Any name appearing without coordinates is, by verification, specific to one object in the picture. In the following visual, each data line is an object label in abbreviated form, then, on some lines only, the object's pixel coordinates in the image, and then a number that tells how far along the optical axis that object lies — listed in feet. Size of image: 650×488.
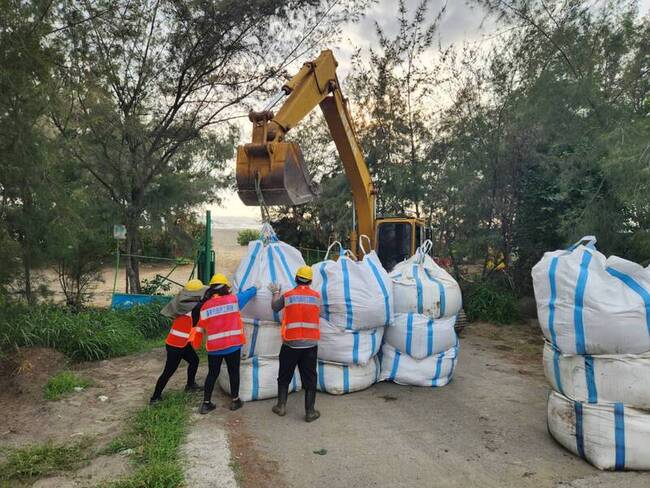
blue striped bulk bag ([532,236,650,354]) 10.14
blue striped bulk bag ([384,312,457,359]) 15.31
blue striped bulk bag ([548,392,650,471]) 9.76
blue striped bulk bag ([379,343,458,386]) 15.75
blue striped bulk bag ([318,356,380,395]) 14.87
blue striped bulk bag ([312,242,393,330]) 14.55
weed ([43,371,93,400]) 15.08
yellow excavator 15.26
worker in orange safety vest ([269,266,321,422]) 13.21
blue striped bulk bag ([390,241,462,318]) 15.53
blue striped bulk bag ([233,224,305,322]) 14.58
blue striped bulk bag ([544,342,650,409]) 9.89
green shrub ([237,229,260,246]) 98.07
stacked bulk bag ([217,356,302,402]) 14.33
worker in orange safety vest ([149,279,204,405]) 14.49
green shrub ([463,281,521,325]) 30.42
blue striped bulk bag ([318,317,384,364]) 14.61
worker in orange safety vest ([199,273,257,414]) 13.55
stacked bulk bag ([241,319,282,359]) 14.47
